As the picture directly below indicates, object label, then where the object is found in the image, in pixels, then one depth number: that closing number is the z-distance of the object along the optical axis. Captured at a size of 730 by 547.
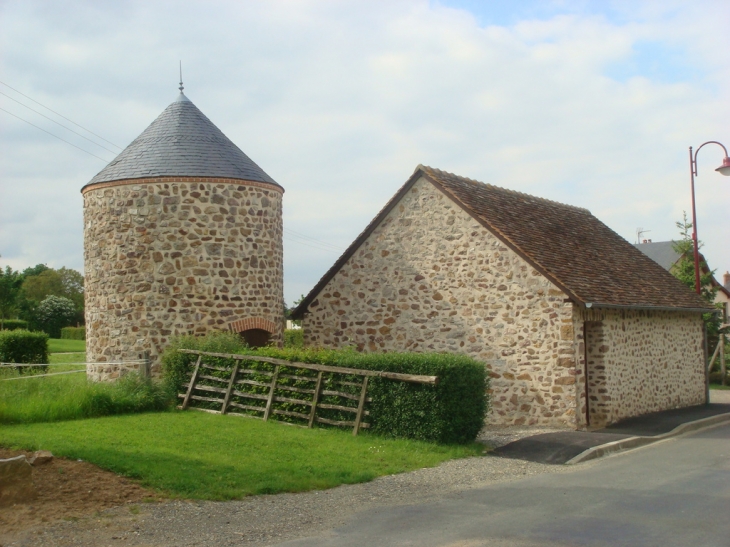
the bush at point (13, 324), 35.52
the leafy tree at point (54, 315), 55.91
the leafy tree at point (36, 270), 75.06
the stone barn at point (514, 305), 15.31
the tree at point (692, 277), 30.88
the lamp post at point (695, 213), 20.94
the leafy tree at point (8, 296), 48.22
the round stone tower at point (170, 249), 17.20
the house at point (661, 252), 47.78
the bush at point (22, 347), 24.23
